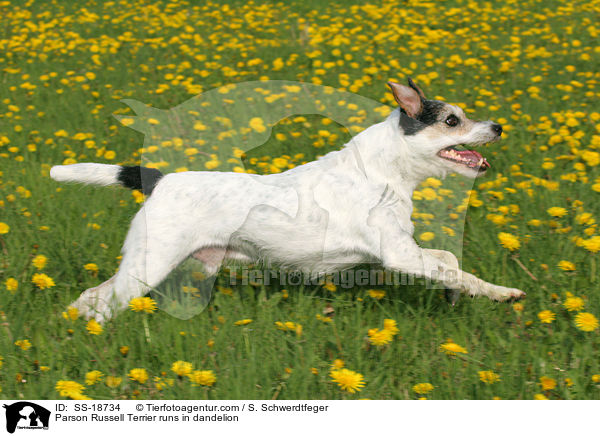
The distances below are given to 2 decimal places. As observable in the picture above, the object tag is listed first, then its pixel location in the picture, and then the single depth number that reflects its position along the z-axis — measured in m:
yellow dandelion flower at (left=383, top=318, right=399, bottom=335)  3.18
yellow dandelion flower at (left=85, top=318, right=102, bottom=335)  3.28
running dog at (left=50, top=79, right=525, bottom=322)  3.61
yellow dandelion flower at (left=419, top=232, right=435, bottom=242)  4.34
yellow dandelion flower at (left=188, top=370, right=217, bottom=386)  2.91
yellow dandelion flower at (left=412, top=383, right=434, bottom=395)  2.95
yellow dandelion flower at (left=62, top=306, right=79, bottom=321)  3.55
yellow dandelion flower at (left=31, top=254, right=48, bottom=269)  3.94
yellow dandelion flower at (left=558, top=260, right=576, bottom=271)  3.69
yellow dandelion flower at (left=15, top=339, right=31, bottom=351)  3.25
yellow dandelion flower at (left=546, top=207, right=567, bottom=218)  4.18
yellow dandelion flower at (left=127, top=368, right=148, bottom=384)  2.96
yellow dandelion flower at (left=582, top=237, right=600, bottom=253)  3.66
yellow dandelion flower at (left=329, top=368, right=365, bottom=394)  2.84
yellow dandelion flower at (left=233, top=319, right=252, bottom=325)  3.52
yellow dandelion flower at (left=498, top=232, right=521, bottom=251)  3.89
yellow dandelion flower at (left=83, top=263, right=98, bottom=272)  4.16
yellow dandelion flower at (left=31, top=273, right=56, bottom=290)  3.59
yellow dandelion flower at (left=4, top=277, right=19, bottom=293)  3.80
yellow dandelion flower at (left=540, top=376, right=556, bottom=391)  2.92
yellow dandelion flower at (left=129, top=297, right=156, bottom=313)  3.28
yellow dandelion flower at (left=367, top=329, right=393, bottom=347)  3.12
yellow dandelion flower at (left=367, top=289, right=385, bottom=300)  3.86
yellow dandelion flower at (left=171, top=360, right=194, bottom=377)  2.93
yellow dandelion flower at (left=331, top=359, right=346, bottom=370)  3.18
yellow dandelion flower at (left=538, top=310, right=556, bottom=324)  3.28
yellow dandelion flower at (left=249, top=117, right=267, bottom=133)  6.18
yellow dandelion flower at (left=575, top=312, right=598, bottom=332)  3.17
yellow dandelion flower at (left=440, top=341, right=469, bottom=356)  3.10
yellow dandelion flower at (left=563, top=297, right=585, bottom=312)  3.32
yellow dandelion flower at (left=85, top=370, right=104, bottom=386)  2.94
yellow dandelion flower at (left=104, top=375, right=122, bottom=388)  3.07
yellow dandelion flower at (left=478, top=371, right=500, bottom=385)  2.94
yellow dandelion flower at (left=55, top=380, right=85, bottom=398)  2.83
